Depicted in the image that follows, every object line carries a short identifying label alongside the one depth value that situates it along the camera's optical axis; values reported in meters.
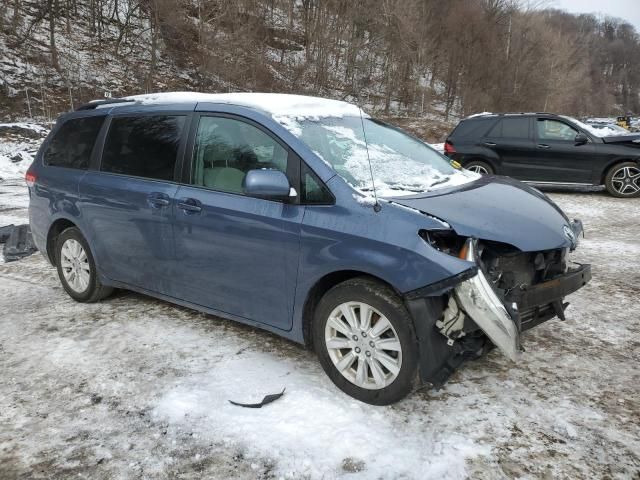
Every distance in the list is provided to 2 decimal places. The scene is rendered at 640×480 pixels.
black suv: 9.99
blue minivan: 2.83
